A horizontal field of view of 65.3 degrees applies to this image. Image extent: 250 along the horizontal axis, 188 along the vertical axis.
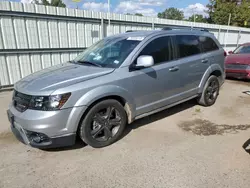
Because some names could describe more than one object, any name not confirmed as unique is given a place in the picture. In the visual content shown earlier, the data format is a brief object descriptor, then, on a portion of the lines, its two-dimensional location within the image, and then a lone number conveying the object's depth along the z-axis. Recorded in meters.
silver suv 2.69
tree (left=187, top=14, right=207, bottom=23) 56.27
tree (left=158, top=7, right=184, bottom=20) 90.39
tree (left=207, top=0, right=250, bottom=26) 24.95
